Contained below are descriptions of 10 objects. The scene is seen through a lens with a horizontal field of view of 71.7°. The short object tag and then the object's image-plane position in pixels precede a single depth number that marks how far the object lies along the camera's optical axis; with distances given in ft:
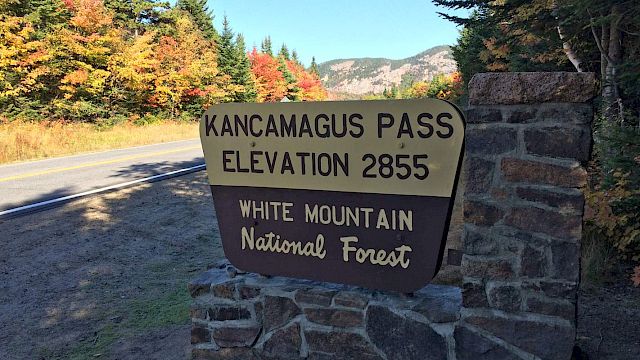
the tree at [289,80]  206.80
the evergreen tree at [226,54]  137.39
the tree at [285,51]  278.93
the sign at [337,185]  9.29
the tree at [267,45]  257.14
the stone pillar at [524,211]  8.14
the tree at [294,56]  340.00
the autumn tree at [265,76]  173.68
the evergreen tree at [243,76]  142.92
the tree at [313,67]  345.10
